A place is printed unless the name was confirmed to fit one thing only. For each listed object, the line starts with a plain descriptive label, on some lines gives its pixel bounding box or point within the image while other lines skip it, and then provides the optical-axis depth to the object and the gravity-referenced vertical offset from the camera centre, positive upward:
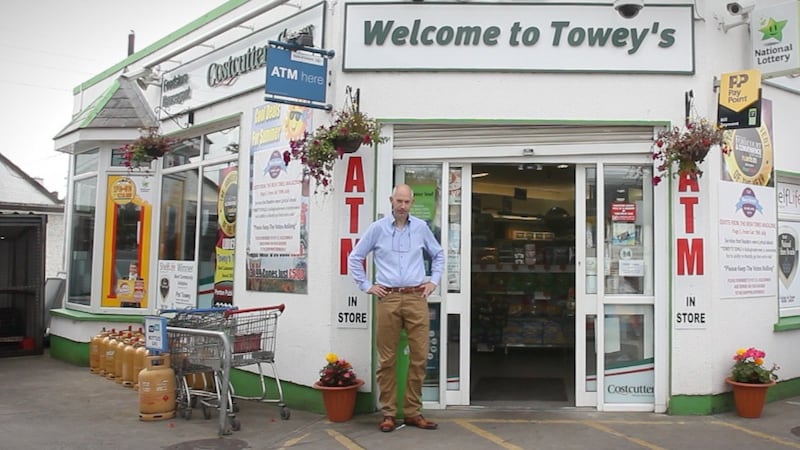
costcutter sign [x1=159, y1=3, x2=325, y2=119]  7.45 +2.36
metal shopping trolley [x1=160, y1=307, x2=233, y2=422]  6.27 -0.80
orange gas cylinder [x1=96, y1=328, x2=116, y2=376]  9.00 -1.19
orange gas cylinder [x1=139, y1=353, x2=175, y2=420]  6.51 -1.21
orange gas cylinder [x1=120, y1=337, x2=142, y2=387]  8.36 -1.21
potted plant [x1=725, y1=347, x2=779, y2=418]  6.41 -1.00
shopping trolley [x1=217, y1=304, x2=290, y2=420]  6.49 -0.67
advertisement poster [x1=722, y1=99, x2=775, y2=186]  6.88 +1.24
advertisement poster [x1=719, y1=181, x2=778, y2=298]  6.73 +0.35
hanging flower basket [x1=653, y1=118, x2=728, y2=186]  6.16 +1.16
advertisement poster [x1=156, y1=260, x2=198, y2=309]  8.66 -0.26
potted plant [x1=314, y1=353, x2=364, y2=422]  6.28 -1.09
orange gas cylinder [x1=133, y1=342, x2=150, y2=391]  8.22 -1.16
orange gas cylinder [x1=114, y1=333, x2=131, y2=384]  8.56 -1.16
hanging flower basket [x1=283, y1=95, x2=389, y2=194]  6.29 +1.16
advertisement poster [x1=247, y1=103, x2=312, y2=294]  7.01 +0.64
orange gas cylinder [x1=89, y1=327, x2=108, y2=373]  9.19 -1.19
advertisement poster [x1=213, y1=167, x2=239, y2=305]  7.99 +0.34
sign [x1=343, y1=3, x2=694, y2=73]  6.70 +2.27
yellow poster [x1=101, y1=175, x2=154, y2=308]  9.86 +0.33
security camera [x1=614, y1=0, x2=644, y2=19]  6.41 +2.50
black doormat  7.26 -1.30
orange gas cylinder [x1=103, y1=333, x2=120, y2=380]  8.80 -1.17
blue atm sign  6.20 +1.78
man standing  6.08 -0.17
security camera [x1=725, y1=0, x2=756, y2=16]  6.81 +2.64
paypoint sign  6.37 +1.63
